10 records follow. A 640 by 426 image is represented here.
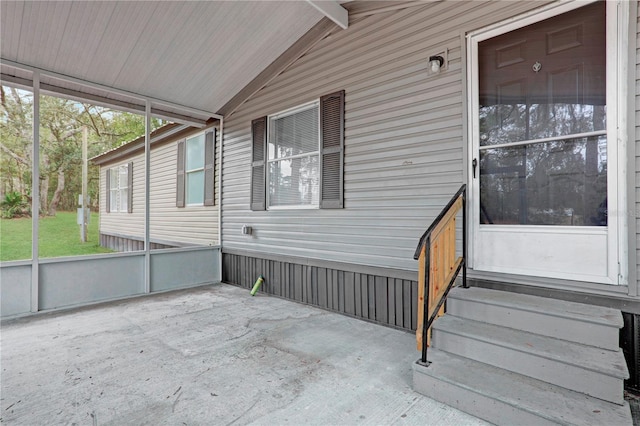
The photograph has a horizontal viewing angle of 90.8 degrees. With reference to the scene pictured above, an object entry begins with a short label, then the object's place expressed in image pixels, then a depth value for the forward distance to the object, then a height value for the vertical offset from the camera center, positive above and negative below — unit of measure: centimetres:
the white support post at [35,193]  402 +23
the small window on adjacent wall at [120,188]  804 +61
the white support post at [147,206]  506 +9
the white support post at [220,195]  614 +33
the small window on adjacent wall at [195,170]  676 +90
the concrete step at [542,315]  202 -72
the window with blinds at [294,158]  452 +82
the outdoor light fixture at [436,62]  317 +152
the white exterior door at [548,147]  237 +55
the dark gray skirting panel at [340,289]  353 -103
